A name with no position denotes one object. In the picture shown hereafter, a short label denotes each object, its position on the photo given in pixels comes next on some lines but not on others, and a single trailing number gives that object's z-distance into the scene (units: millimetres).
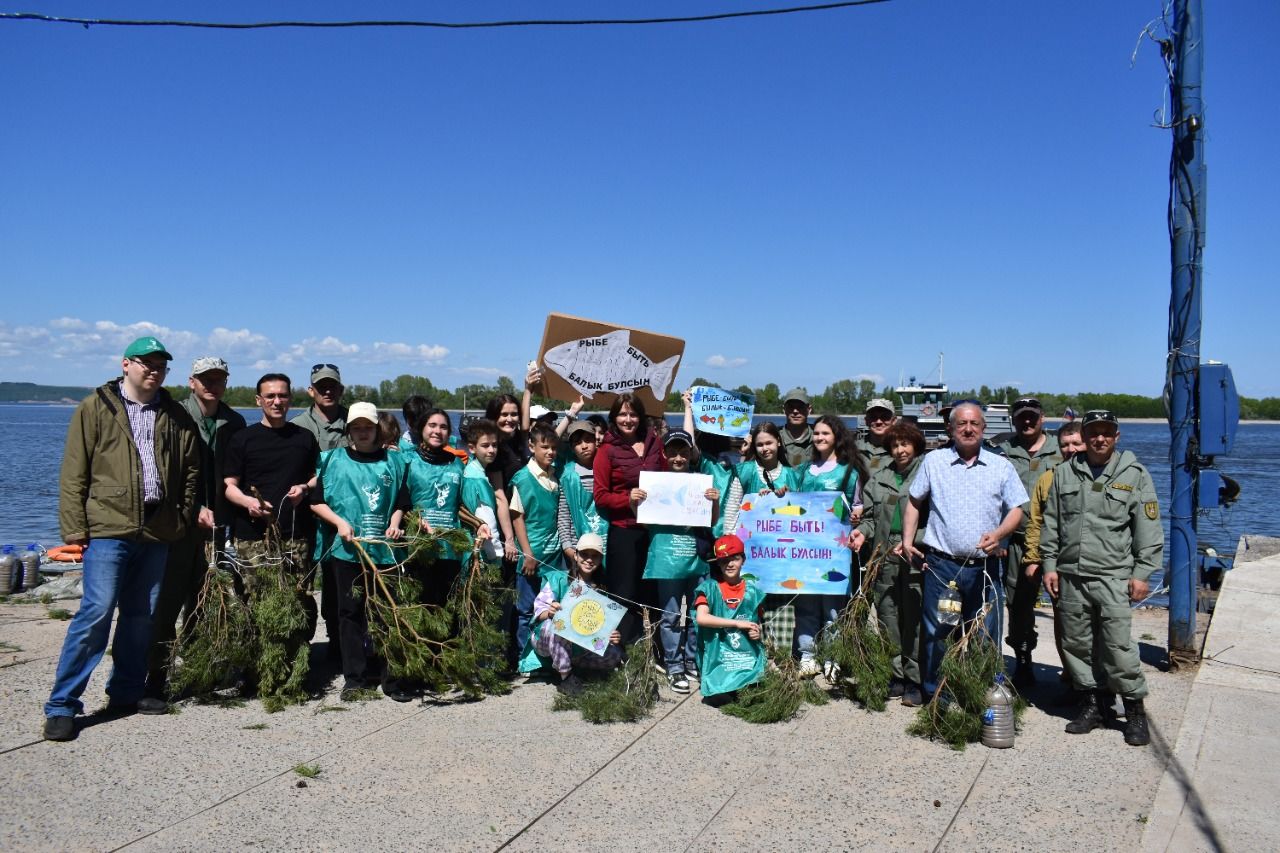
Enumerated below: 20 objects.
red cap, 6285
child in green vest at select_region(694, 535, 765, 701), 6098
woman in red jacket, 6465
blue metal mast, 7098
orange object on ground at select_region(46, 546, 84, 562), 14055
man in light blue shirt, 5609
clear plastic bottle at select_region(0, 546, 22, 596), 10266
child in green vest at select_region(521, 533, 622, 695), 6336
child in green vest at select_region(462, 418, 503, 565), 6434
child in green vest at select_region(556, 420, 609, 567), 6652
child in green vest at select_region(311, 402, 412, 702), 6059
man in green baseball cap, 5270
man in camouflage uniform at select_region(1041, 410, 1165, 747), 5547
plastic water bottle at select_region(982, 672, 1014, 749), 5371
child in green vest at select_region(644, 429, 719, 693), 6371
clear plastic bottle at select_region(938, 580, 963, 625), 5590
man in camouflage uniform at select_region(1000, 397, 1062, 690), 6516
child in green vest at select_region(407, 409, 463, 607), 6258
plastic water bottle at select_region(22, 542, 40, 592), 10719
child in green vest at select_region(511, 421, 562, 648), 6484
